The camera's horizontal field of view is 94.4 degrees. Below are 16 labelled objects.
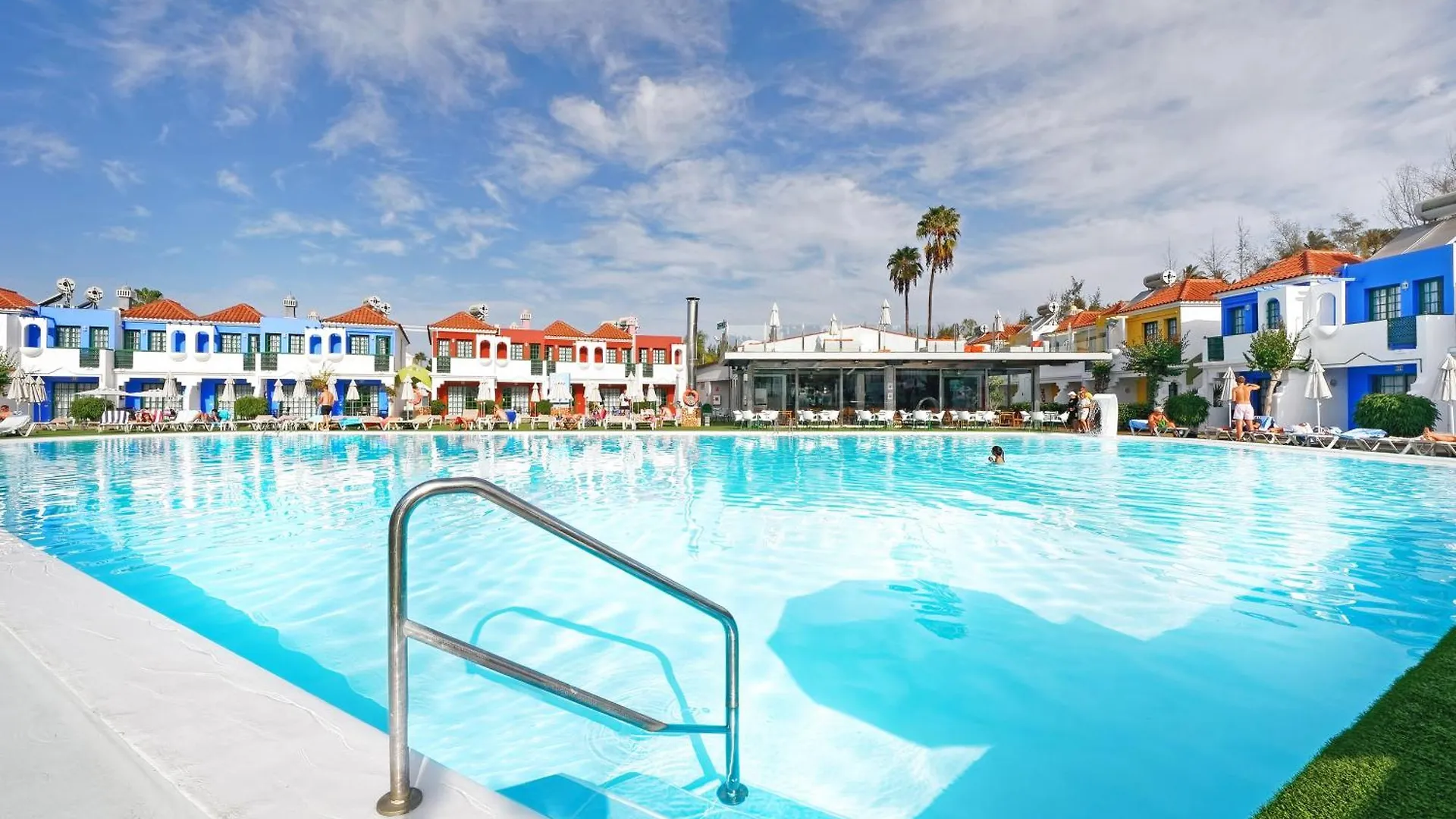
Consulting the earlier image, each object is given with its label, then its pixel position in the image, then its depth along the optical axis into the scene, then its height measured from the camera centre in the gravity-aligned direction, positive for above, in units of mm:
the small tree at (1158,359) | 30625 +2425
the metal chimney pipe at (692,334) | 34750 +4157
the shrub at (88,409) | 30969 +351
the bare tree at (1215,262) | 48188 +10854
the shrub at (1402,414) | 19922 -83
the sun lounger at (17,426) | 24112 -365
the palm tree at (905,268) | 42438 +9174
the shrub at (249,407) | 32594 +412
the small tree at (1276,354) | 24891 +2127
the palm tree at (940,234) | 38688 +10375
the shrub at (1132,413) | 30828 -8
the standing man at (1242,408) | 22953 +135
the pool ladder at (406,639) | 1812 -620
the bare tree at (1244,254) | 46875 +11040
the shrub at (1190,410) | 27609 +77
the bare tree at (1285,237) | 44656 +11688
